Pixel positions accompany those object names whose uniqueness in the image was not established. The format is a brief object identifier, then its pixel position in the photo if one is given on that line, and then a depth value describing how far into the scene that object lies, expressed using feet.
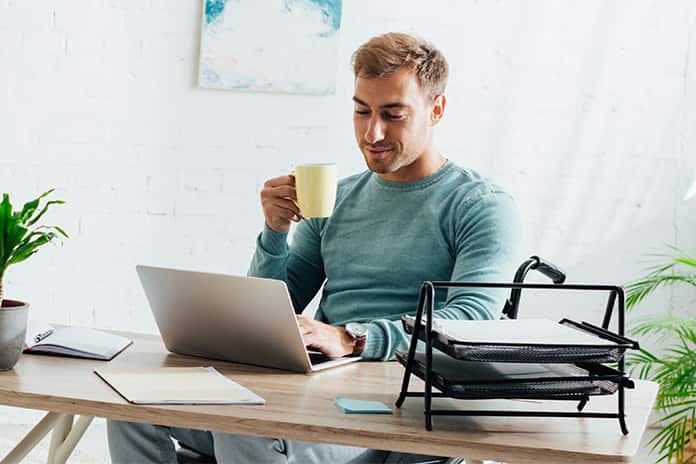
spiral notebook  7.95
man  9.02
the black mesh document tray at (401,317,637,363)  6.53
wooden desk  6.42
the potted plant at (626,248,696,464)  11.48
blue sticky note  6.79
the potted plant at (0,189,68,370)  7.45
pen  8.12
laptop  7.47
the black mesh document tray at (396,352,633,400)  6.63
